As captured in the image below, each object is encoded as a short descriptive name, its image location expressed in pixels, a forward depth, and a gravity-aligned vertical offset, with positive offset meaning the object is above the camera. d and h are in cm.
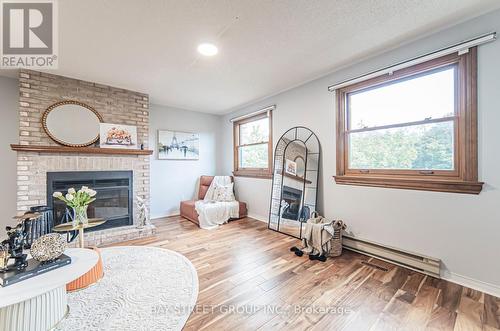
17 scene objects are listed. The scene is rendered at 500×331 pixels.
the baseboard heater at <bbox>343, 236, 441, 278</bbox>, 208 -105
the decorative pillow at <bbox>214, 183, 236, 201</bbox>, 444 -63
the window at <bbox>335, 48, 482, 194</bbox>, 192 +41
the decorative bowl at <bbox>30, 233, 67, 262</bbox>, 147 -61
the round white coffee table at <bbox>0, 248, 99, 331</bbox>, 119 -88
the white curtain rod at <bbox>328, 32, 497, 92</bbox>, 179 +111
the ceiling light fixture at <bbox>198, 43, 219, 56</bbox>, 226 +132
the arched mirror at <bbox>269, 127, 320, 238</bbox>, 321 -27
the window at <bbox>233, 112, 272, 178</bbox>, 414 +41
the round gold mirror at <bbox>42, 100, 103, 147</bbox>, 296 +64
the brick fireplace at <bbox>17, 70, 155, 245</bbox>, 278 +41
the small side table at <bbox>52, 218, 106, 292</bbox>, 185 -105
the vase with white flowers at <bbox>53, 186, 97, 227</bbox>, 210 -39
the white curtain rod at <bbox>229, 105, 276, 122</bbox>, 391 +108
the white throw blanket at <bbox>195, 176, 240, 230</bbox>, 382 -90
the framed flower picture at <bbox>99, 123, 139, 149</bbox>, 330 +49
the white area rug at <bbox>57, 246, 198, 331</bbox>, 147 -114
